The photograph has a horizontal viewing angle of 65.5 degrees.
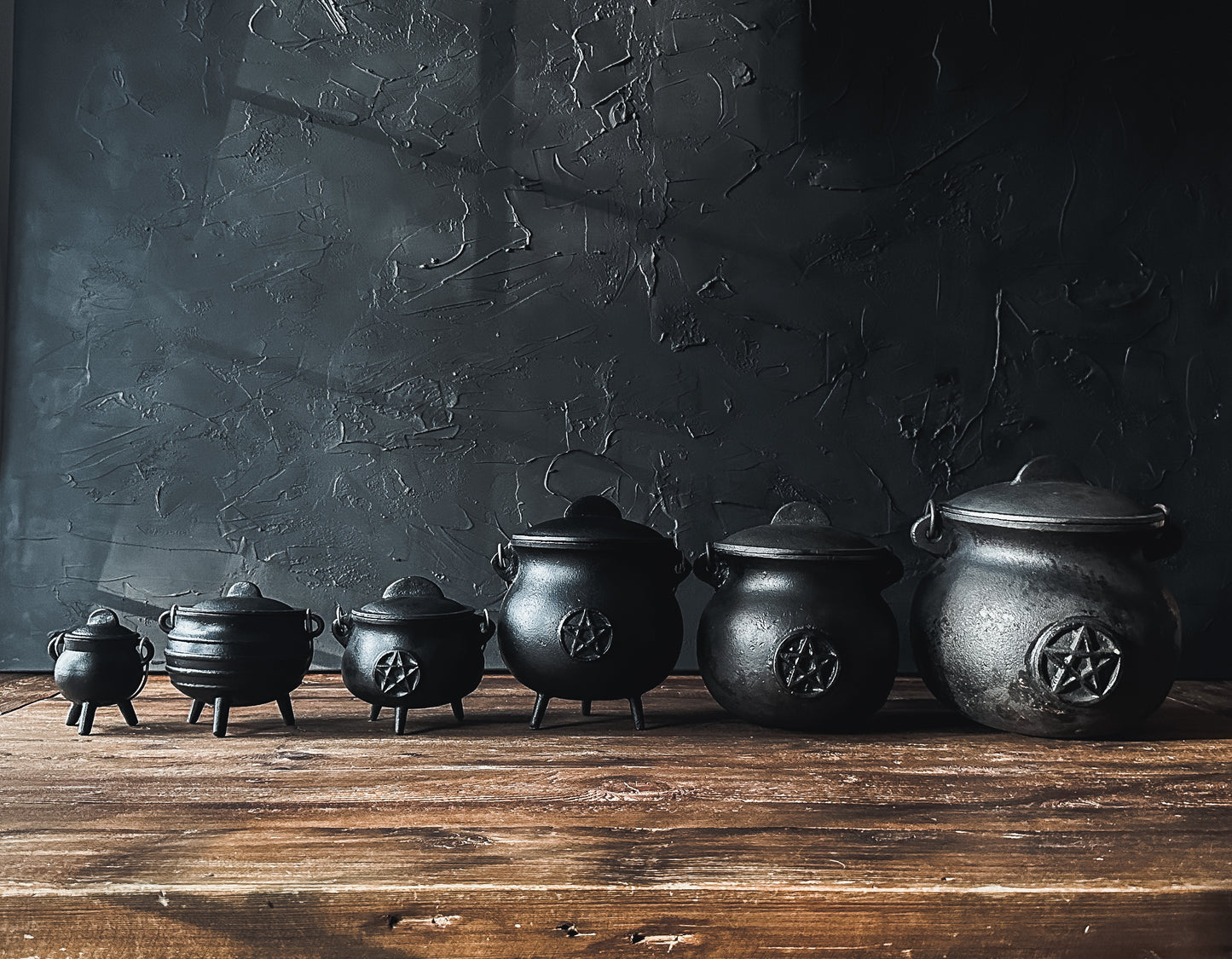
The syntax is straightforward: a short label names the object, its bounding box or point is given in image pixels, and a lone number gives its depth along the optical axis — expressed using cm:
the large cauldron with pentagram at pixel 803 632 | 138
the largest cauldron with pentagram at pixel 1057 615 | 133
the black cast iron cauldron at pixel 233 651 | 137
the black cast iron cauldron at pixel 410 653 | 140
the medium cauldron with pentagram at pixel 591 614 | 143
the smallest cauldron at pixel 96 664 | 138
